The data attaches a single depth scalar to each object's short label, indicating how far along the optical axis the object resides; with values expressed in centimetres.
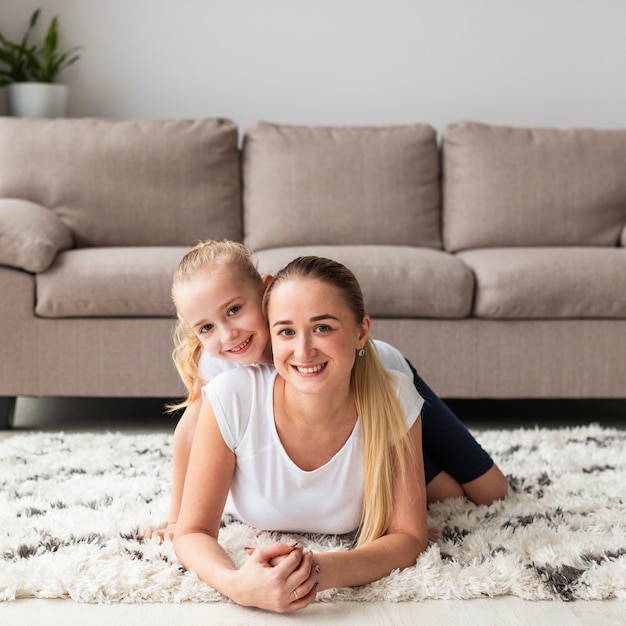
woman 141
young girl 158
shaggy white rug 139
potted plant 364
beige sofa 261
